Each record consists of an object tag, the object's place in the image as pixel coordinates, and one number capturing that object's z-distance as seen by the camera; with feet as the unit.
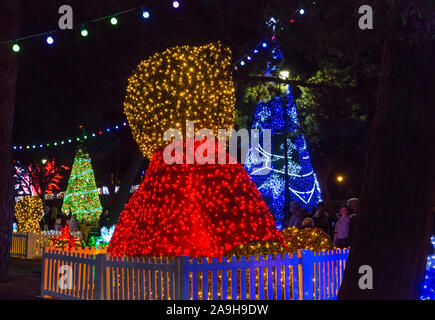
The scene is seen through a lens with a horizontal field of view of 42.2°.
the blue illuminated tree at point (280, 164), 74.69
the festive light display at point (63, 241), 46.49
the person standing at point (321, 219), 47.55
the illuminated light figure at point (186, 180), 28.66
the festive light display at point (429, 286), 30.15
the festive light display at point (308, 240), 33.24
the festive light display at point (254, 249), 27.78
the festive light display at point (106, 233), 75.95
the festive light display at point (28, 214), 71.46
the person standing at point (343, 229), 40.86
